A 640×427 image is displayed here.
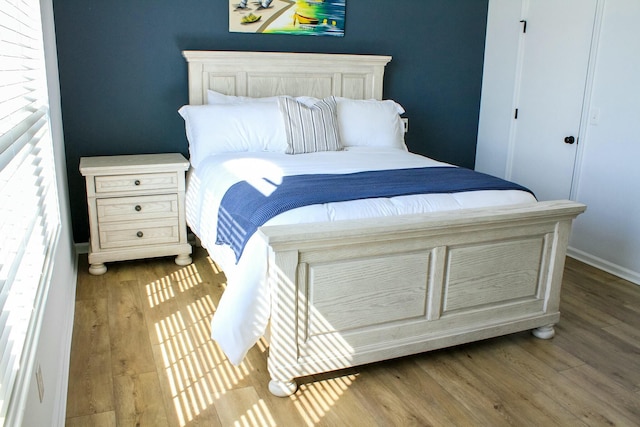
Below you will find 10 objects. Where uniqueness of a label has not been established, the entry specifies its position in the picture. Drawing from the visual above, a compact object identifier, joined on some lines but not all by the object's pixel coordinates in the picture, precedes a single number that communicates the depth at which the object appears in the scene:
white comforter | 2.21
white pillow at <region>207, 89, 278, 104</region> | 3.78
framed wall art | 3.90
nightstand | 3.41
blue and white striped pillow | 3.55
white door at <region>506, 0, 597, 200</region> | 3.84
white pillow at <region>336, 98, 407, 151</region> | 3.81
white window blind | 1.29
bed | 2.21
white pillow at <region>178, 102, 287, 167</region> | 3.51
